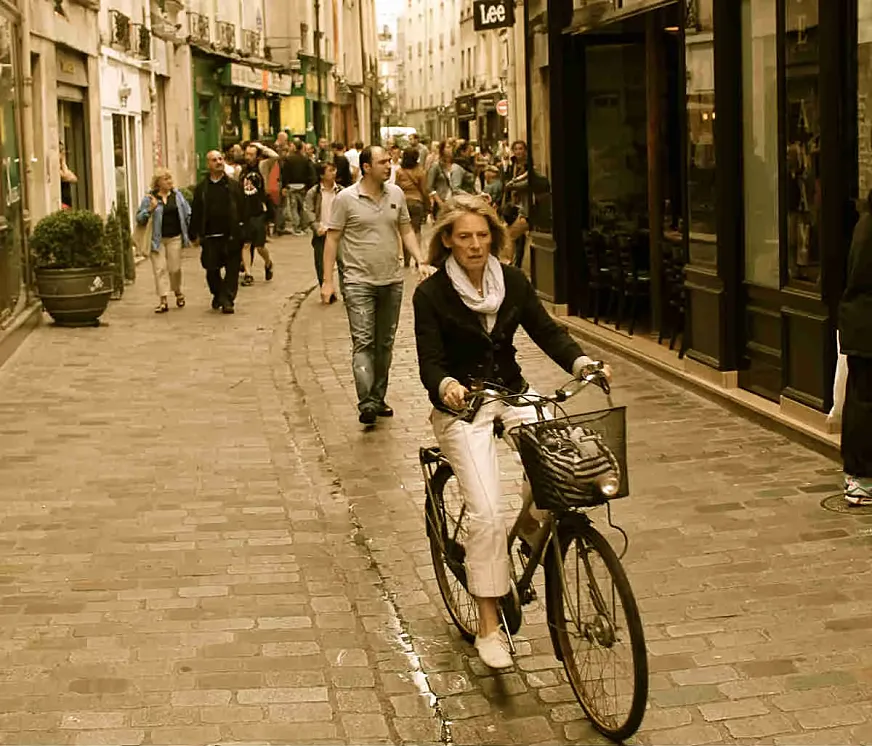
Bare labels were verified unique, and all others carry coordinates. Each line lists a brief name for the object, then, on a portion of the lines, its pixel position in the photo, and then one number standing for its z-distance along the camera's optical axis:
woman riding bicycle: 5.20
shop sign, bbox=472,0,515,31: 19.00
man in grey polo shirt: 10.40
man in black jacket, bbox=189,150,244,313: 17.70
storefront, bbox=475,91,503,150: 59.62
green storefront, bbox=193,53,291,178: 35.50
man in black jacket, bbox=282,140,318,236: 31.30
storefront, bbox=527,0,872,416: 9.08
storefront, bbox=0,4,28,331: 15.52
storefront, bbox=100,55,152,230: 24.75
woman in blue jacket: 17.78
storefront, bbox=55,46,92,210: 21.73
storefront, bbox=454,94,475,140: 68.94
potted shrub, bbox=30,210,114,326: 15.93
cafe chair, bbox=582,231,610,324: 14.56
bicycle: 4.60
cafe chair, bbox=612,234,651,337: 13.79
